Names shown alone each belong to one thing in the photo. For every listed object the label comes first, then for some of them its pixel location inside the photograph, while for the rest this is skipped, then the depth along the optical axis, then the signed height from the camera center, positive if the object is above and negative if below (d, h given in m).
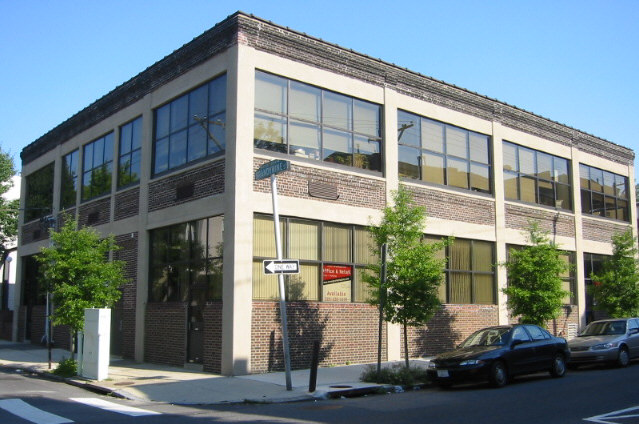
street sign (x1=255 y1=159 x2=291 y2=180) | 13.01 +2.60
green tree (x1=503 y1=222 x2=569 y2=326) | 19.41 +0.24
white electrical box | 15.20 -1.27
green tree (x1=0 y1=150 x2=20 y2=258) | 35.50 +4.69
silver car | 17.36 -1.42
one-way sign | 12.95 +0.53
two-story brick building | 16.48 +3.23
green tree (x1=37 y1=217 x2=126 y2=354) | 16.61 +0.41
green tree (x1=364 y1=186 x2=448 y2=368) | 15.21 +0.57
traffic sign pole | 13.16 -0.39
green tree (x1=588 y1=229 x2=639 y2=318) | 23.73 +0.31
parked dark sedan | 13.66 -1.43
